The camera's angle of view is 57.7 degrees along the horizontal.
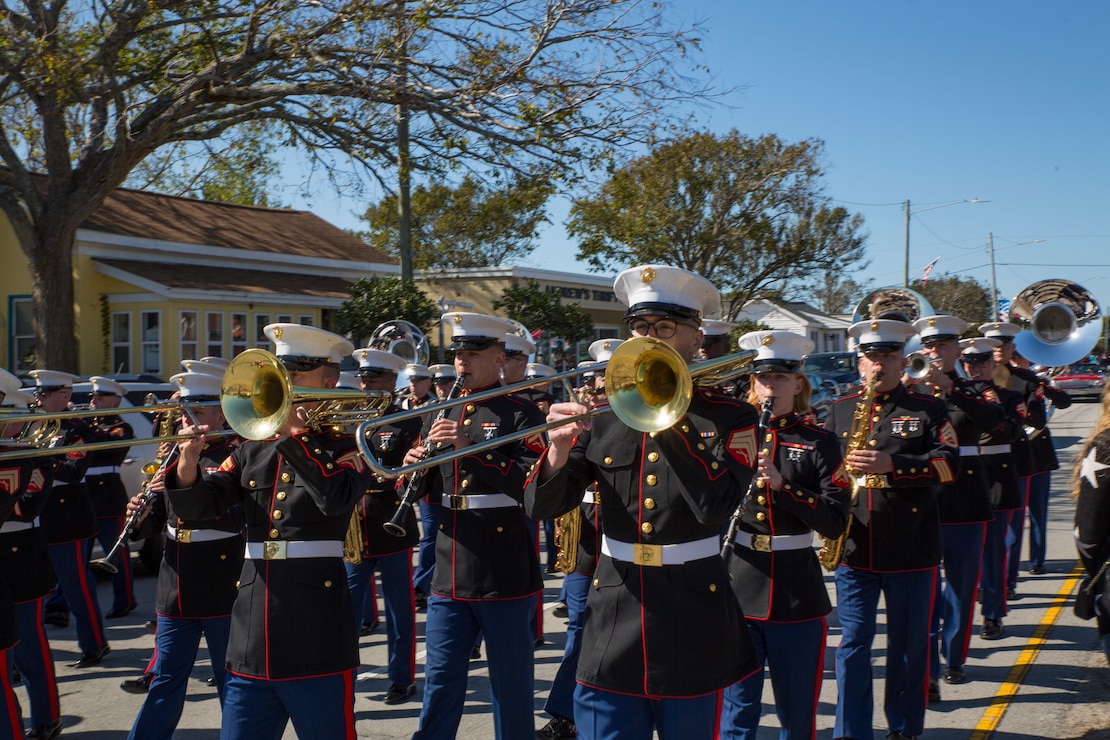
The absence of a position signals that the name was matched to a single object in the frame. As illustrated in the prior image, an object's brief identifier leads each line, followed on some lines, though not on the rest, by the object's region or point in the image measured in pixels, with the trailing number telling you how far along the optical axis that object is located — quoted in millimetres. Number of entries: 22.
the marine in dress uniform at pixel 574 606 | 5574
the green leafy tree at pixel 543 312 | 23609
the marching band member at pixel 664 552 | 3338
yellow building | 21828
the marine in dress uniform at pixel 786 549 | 4367
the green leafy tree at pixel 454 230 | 38156
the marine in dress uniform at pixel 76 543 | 6961
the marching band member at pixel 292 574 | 3783
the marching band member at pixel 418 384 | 9047
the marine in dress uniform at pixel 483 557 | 4594
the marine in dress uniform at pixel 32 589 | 5309
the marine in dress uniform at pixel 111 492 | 8406
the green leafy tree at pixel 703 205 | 28391
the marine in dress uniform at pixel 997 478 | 7180
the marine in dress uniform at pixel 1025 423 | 8380
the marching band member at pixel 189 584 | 4586
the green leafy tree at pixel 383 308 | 17906
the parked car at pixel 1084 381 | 35812
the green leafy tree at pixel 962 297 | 58375
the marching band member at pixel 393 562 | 6270
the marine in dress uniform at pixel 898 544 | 4984
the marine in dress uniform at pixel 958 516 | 6230
